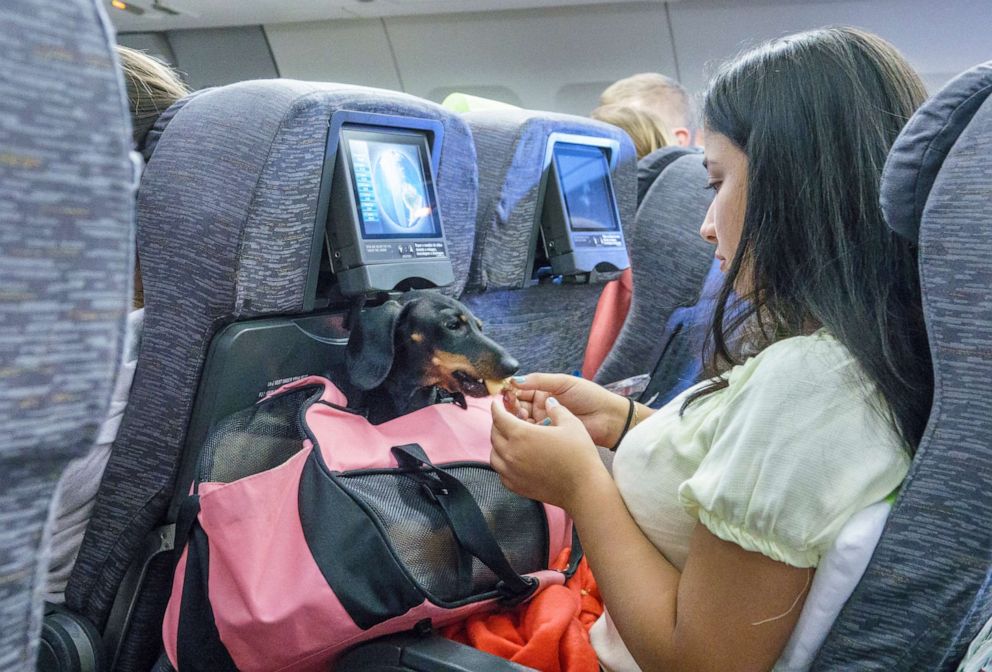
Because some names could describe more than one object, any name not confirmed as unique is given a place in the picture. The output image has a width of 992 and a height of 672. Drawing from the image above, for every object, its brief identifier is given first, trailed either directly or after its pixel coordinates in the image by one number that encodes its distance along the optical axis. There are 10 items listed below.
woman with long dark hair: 0.87
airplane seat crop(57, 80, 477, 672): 1.32
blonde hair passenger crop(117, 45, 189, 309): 1.49
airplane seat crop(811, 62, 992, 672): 0.80
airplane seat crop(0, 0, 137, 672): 0.44
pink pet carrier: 1.13
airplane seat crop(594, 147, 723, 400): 2.37
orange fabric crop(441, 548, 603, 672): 1.18
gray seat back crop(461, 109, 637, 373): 2.07
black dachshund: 1.49
